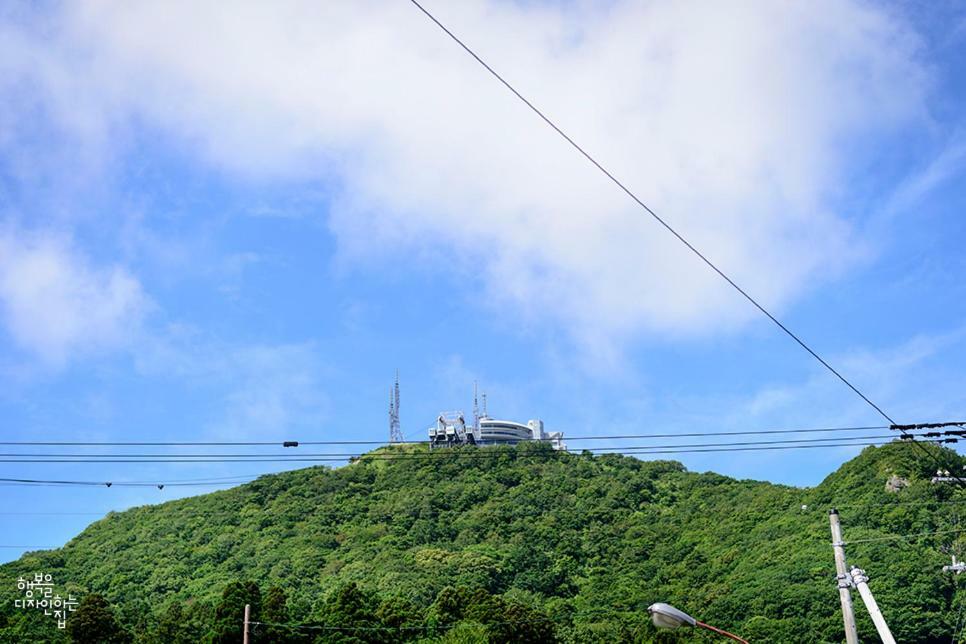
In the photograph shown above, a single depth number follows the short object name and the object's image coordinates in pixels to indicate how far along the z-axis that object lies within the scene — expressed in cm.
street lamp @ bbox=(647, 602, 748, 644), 1900
